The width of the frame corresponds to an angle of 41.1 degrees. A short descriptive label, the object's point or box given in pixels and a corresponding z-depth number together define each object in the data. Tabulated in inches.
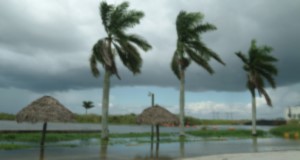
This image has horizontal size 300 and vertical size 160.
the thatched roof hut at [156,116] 1179.9
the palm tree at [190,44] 1304.1
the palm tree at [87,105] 4586.6
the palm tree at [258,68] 1535.4
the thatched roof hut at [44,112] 938.7
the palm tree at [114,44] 1114.7
